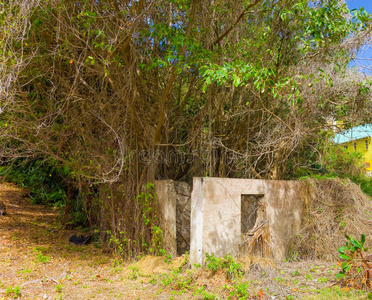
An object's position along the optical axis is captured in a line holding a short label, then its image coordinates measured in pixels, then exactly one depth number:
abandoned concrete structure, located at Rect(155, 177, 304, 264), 4.88
